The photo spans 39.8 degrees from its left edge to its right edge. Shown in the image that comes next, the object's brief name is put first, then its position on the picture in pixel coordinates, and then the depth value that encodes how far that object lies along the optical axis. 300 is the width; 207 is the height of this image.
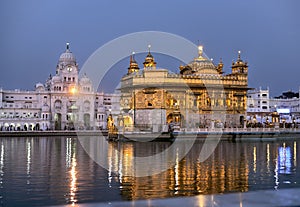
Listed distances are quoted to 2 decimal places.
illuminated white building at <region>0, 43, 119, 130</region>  71.88
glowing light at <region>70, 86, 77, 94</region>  75.94
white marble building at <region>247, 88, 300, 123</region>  82.94
